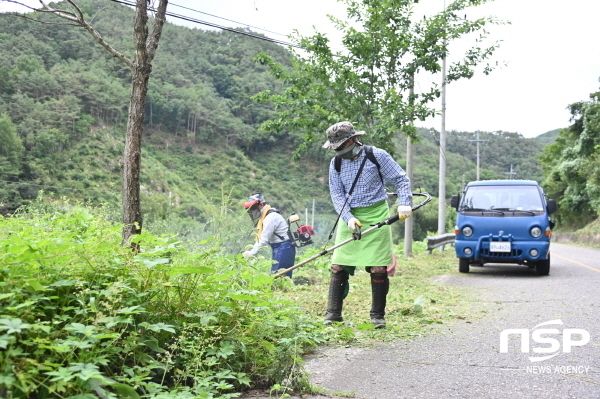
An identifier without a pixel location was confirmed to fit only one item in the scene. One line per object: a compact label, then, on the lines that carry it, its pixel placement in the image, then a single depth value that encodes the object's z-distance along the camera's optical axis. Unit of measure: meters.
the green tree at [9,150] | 58.19
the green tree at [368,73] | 13.33
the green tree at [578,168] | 42.91
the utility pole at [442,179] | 24.17
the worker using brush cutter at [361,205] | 5.92
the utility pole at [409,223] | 18.25
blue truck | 12.14
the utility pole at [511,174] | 98.38
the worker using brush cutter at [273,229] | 8.75
